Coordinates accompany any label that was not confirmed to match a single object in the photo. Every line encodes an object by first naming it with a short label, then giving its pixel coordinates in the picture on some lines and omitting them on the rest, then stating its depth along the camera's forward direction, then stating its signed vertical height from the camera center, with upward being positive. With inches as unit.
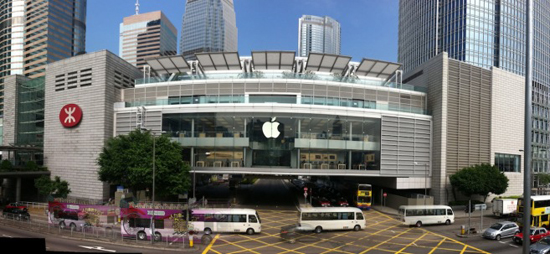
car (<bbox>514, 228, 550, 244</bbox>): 1019.7 -324.0
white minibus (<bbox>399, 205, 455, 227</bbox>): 1270.9 -333.3
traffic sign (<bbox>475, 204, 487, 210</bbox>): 1107.3 -254.2
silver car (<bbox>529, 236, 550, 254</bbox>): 857.3 -308.7
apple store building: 1582.2 +54.4
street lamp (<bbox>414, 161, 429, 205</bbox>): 1661.3 -224.2
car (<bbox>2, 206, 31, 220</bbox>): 1221.1 -351.7
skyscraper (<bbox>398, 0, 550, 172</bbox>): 3949.3 +1319.3
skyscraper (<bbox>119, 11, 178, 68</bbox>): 7037.4 +2103.7
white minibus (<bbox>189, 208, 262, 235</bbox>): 1098.7 -318.2
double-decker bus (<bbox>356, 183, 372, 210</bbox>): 1620.3 -321.7
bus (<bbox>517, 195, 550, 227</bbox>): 1208.1 -294.6
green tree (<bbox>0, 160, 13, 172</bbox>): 1626.0 -211.8
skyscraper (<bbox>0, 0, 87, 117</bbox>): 4493.1 +1302.3
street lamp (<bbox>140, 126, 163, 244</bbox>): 961.6 -304.4
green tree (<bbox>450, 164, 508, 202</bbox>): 1603.1 -235.6
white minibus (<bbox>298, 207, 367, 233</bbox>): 1149.7 -322.0
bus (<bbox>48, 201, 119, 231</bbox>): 1090.1 -313.5
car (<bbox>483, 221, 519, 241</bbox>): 1064.8 -326.4
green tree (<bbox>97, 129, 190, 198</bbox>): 1284.4 -151.3
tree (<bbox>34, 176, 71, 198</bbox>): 1605.6 -308.9
